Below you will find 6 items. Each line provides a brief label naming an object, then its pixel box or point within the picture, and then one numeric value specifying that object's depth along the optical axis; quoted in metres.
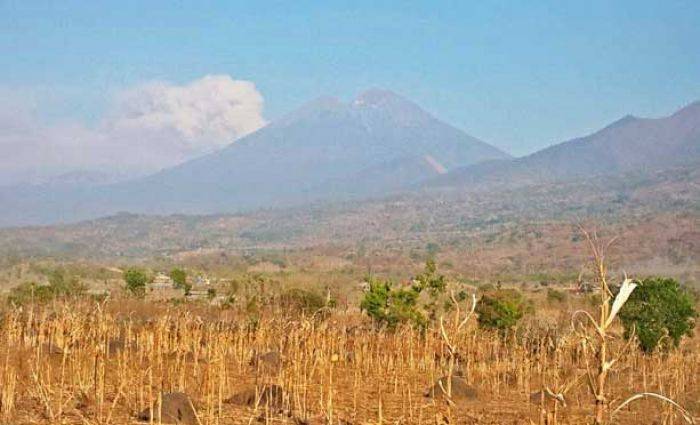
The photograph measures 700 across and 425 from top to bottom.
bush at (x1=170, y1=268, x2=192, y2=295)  45.76
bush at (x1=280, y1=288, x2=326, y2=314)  33.88
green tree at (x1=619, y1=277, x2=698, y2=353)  24.41
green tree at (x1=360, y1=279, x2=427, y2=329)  27.50
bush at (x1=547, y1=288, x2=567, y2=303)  46.86
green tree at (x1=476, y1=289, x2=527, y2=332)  27.47
